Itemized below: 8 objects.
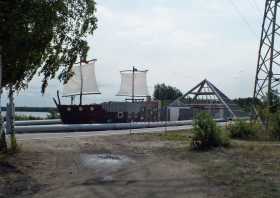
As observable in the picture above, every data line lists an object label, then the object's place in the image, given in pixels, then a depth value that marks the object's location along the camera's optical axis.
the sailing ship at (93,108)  42.81
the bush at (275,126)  19.48
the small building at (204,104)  51.00
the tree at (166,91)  112.69
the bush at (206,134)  14.73
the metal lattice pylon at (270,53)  25.55
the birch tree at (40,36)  11.50
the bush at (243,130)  20.38
